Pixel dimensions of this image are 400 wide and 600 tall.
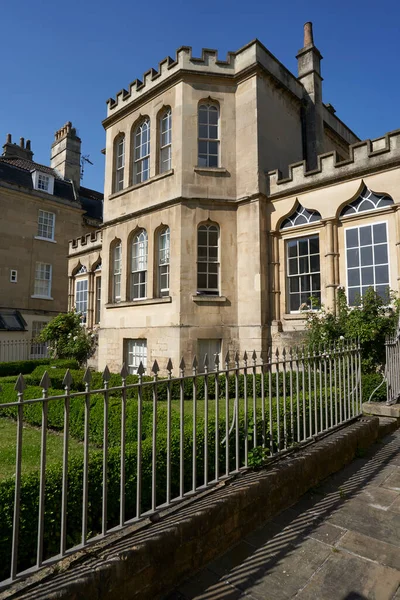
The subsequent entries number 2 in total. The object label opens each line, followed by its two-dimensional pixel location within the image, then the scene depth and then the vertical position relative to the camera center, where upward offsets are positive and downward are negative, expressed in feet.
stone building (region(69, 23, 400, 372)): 36.81 +13.27
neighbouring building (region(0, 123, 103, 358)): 75.82 +24.27
